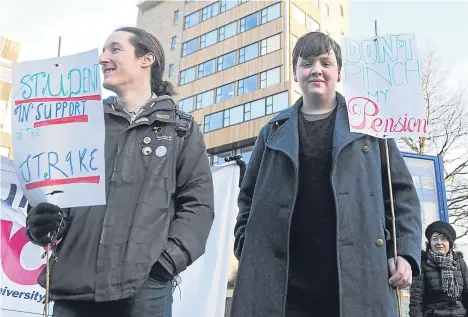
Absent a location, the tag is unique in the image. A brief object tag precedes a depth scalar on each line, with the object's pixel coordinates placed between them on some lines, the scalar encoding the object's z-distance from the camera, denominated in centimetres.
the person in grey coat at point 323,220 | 239
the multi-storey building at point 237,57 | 3238
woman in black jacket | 511
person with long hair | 213
